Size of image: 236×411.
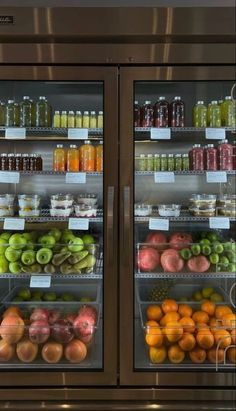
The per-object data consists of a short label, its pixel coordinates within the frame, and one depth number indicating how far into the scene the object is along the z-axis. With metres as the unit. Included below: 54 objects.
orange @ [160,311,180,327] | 2.01
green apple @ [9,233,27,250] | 2.07
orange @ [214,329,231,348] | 1.93
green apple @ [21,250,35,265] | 2.03
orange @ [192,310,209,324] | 2.02
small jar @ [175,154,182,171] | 2.20
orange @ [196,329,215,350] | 1.93
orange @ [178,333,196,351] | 1.94
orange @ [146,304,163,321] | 2.06
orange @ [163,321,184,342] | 1.96
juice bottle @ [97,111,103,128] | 2.06
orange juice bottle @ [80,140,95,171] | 2.13
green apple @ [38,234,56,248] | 2.06
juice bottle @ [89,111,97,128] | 2.06
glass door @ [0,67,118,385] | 1.82
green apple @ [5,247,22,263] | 2.03
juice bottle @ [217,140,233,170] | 2.11
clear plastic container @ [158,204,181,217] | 2.13
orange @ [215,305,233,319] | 2.03
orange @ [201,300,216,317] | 2.06
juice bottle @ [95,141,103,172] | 2.11
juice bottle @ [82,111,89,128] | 2.06
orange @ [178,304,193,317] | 2.05
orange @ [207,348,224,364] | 1.92
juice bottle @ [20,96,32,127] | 2.12
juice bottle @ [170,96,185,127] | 2.13
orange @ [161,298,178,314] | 2.06
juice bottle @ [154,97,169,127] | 2.11
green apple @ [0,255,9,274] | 2.04
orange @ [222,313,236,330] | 1.97
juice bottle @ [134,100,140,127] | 2.11
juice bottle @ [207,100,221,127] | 2.12
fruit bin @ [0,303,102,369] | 1.91
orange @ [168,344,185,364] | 1.93
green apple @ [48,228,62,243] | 2.14
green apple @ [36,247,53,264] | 2.02
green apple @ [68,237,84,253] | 2.06
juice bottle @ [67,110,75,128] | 2.08
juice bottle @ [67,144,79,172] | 2.14
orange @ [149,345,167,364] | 1.93
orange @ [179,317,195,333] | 1.97
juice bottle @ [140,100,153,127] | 2.12
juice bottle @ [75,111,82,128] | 2.06
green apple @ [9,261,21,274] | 2.02
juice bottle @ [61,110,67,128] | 2.09
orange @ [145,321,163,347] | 1.95
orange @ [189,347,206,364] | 1.93
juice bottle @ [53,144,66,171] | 2.16
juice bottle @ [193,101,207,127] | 2.14
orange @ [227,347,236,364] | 1.92
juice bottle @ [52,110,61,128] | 2.09
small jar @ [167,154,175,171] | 2.20
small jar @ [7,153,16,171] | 2.14
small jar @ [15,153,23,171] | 2.14
